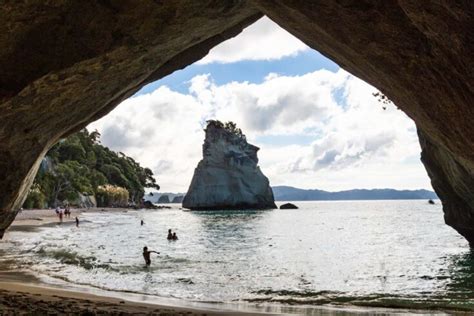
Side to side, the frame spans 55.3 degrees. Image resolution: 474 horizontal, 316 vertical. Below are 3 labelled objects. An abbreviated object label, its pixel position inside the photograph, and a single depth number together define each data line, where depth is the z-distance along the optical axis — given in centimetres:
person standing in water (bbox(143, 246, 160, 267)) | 2667
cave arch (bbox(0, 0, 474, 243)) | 701
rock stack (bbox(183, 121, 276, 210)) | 13425
